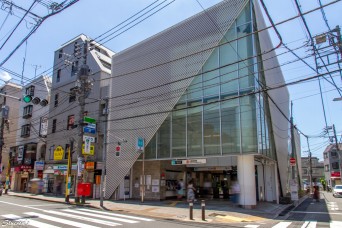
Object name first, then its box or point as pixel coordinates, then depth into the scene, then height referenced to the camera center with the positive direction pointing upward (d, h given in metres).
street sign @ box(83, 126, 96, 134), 20.69 +2.91
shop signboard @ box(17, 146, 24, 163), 35.82 +2.02
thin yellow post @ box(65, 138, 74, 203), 21.22 -0.84
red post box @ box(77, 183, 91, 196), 19.94 -1.25
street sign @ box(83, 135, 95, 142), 21.10 +2.32
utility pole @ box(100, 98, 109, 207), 19.17 +0.24
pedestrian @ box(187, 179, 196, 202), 21.31 -1.53
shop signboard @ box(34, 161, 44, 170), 32.66 +0.60
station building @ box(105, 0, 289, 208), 19.36 +4.29
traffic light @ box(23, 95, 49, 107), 13.66 +3.44
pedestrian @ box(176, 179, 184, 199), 25.45 -1.58
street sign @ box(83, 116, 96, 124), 20.37 +3.53
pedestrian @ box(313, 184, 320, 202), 28.36 -2.19
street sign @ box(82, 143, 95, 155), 20.92 +1.46
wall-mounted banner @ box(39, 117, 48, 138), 34.57 +5.13
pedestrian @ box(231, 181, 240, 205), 18.77 -1.35
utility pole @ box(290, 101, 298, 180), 25.38 +2.46
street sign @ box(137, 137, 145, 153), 22.33 +1.95
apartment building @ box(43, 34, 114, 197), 27.59 +5.79
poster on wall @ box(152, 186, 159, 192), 23.56 -1.42
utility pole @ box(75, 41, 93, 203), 20.92 +6.30
